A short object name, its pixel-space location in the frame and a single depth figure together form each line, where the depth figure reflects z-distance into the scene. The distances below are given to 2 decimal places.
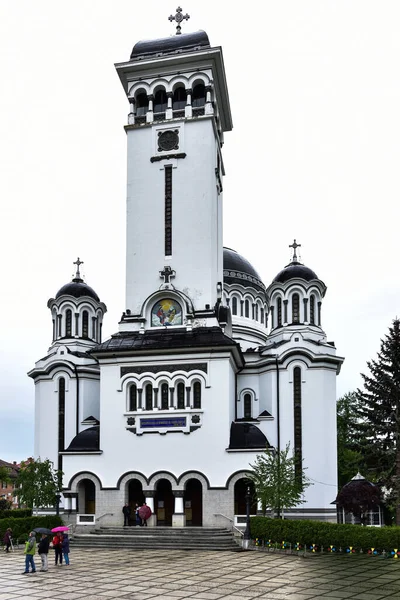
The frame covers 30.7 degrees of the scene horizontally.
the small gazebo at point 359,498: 28.08
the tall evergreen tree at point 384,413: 32.91
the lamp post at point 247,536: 24.67
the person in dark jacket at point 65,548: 20.69
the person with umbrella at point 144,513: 28.41
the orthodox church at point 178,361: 30.03
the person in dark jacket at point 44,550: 19.12
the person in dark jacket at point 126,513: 29.25
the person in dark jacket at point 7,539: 25.11
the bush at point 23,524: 26.28
